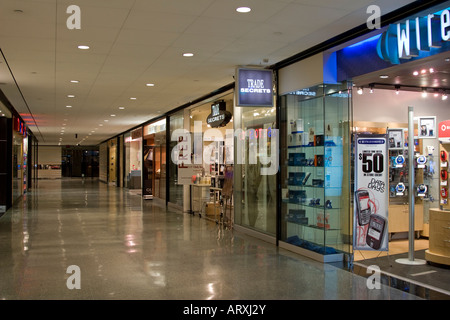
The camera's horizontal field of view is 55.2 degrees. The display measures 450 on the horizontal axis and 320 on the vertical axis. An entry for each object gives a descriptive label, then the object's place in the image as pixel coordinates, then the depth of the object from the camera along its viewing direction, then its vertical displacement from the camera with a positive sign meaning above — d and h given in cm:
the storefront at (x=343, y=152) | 603 +21
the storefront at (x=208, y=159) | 1019 +22
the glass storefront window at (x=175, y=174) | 1373 -26
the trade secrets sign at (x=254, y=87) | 738 +137
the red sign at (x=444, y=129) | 778 +65
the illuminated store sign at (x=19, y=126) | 1431 +148
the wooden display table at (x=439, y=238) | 630 -109
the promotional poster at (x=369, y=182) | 661 -26
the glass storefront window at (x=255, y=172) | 823 -12
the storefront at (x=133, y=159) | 2211 +42
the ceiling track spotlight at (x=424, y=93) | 909 +152
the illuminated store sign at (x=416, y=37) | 455 +142
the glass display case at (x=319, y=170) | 667 -7
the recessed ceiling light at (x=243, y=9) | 501 +184
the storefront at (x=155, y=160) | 1627 +25
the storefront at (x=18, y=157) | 1430 +40
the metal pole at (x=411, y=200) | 650 -54
